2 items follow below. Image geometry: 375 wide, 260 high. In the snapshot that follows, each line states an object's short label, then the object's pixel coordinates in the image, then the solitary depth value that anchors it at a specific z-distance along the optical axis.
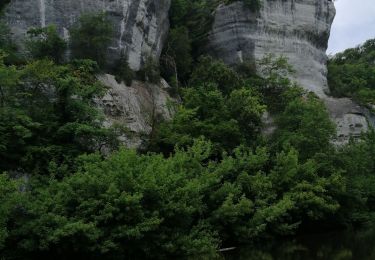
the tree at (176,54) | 38.26
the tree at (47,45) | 27.78
